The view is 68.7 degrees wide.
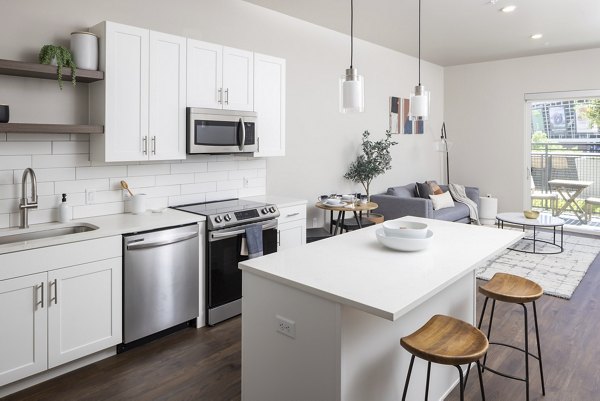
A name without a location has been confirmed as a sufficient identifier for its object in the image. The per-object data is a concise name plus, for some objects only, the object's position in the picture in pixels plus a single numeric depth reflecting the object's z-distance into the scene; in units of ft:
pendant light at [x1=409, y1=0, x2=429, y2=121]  9.32
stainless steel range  11.15
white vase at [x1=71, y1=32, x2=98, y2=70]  9.75
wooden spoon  11.21
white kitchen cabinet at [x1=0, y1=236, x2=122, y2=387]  7.91
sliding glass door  22.99
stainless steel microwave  11.67
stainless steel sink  9.08
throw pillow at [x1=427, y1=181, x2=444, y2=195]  22.23
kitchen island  5.91
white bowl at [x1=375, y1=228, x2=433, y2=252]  7.77
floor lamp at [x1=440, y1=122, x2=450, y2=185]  25.72
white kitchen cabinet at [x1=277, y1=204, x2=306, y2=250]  13.24
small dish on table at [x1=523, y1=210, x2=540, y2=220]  19.01
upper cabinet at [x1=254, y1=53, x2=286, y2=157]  13.50
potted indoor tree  18.84
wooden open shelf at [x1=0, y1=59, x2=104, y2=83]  8.69
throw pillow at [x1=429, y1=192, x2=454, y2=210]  21.24
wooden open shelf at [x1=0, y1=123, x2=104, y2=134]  8.59
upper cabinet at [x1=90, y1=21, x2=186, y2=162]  10.05
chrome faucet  9.36
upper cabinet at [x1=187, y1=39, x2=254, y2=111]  11.68
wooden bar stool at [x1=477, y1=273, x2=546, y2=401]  7.84
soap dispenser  10.03
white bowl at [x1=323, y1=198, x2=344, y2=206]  15.98
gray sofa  18.86
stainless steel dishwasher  9.61
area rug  14.64
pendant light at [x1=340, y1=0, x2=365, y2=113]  8.04
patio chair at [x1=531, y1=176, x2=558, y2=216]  24.49
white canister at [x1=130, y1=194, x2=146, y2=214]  11.19
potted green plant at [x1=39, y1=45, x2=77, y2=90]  9.30
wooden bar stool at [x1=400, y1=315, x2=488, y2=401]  5.67
